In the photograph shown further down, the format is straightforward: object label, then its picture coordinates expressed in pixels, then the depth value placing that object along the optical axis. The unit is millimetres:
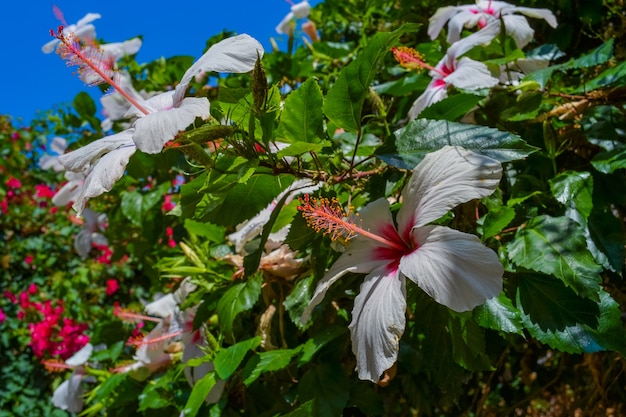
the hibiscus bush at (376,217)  716
